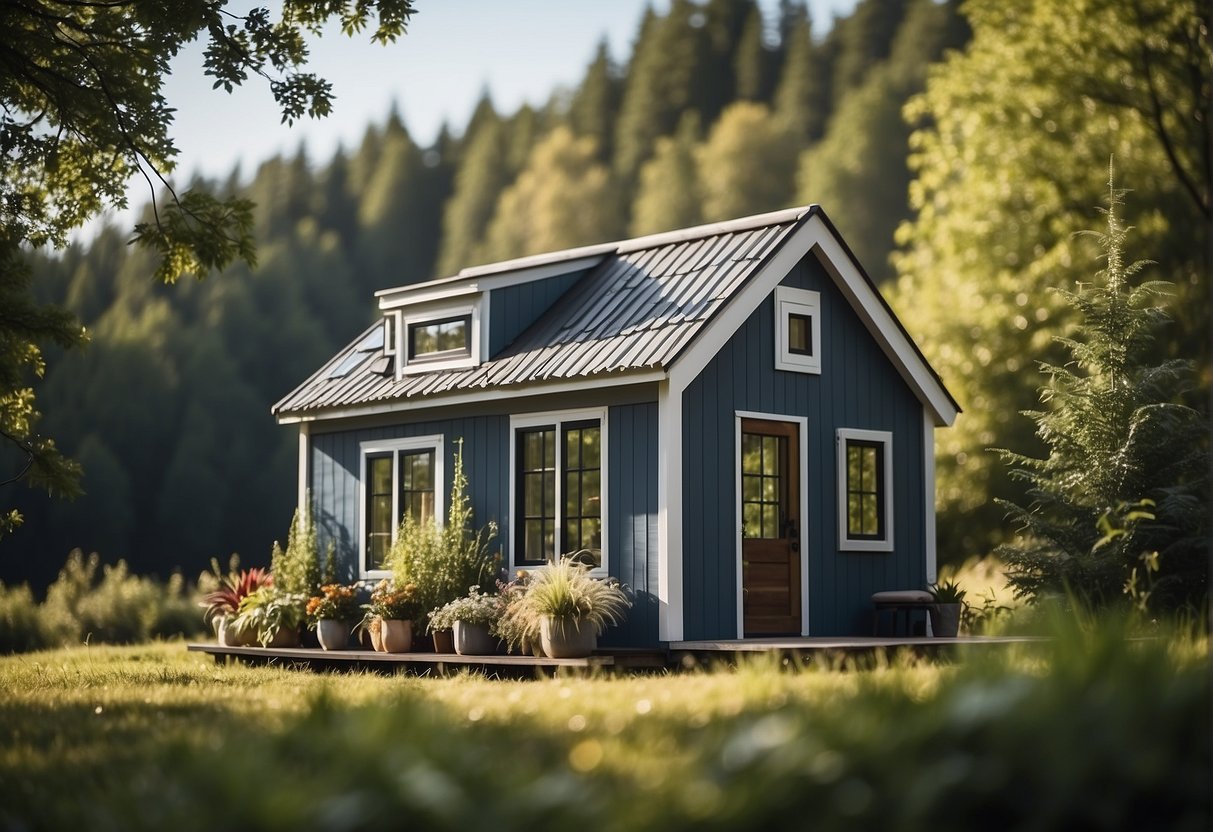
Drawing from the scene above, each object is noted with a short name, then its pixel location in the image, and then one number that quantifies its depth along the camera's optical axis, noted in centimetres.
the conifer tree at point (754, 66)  7206
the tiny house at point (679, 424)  1392
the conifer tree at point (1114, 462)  1364
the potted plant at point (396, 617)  1520
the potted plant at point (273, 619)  1670
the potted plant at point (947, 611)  1488
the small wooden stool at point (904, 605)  1497
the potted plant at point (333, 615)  1627
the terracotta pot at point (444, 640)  1490
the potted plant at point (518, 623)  1355
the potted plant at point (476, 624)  1416
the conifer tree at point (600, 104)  7812
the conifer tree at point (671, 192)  5791
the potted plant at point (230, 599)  1741
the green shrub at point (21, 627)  2105
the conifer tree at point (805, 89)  6438
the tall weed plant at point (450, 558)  1512
